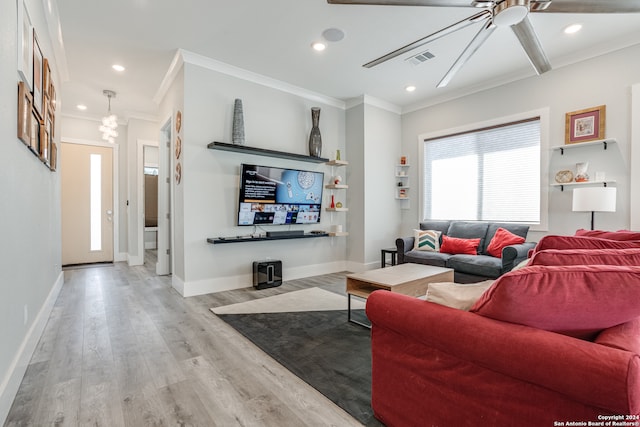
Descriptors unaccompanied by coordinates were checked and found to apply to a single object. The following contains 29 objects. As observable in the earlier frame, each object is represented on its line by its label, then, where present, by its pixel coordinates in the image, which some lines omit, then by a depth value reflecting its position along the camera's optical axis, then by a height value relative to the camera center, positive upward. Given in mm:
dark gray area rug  1812 -1076
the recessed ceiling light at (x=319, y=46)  3577 +1908
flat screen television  4234 +187
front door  5859 +82
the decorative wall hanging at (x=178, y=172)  3967 +465
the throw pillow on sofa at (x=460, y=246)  4238 -506
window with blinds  4309 +551
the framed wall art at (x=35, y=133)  2320 +584
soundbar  4449 -363
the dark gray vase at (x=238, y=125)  4070 +1103
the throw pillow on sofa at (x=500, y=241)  3910 -396
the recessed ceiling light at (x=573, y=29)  3236 +1924
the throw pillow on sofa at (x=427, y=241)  4594 -471
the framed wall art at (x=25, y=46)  1966 +1107
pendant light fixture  4543 +1203
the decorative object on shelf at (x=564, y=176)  3850 +423
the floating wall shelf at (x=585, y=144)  3571 +798
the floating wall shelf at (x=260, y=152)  3903 +782
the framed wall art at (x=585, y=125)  3652 +1037
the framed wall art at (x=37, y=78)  2453 +1093
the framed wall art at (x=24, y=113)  1965 +618
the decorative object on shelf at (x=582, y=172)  3709 +459
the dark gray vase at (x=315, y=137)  4895 +1134
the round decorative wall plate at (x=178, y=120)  3973 +1141
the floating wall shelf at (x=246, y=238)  3943 -407
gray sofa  3604 -602
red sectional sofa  877 -448
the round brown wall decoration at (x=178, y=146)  3955 +800
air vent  3710 +1867
